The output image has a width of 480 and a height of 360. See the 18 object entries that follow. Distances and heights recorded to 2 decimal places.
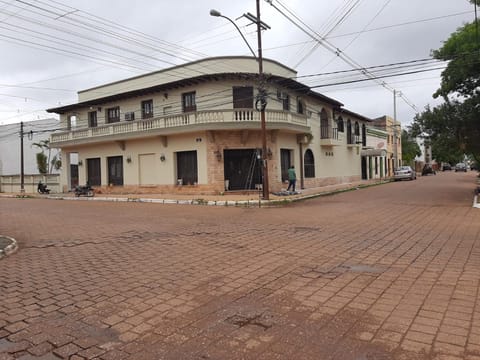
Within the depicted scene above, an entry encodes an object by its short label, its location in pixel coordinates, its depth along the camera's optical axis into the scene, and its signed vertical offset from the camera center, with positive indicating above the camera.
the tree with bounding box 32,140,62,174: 37.06 +1.87
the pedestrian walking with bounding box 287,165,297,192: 21.94 -0.30
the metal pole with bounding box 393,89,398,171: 48.14 +4.43
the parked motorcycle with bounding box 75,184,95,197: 25.72 -0.85
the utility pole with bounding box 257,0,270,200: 17.89 +2.91
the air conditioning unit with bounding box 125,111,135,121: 26.76 +4.24
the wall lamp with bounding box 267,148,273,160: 22.86 +1.09
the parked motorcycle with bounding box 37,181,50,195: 30.50 -0.74
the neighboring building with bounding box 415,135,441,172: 81.11 +1.89
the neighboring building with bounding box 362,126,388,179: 40.75 +1.48
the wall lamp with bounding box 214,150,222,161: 22.42 +1.11
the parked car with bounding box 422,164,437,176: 59.06 -0.52
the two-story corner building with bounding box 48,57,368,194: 22.48 +2.73
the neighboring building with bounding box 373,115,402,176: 52.50 +4.43
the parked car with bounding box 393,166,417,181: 40.31 -0.60
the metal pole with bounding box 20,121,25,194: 33.12 -0.25
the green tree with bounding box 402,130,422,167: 68.88 +3.26
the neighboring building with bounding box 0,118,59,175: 41.94 +3.62
